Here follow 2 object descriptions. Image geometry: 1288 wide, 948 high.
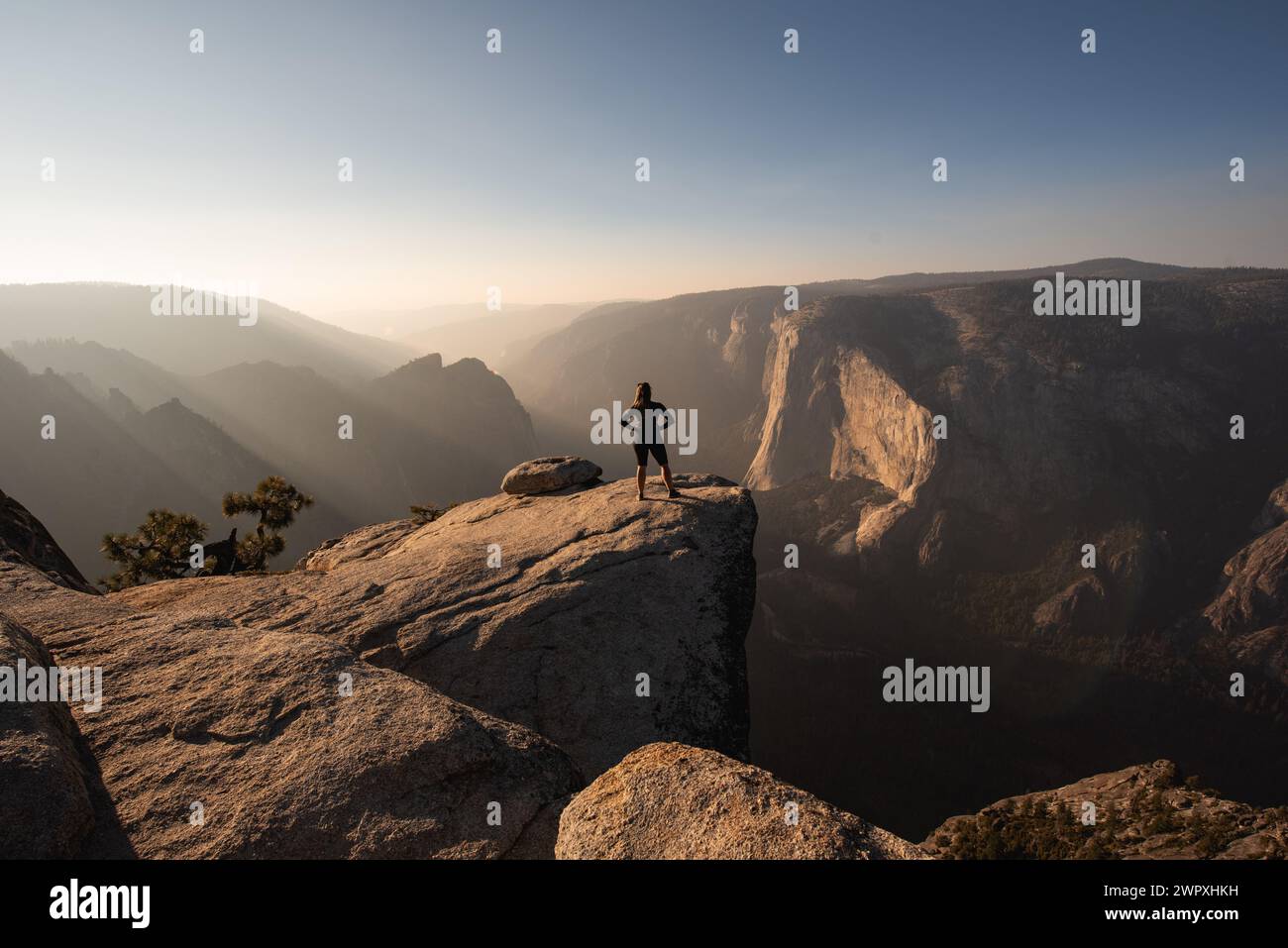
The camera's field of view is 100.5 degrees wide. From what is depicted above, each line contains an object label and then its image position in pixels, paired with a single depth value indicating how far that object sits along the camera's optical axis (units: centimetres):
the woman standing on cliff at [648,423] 1551
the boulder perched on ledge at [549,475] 2069
